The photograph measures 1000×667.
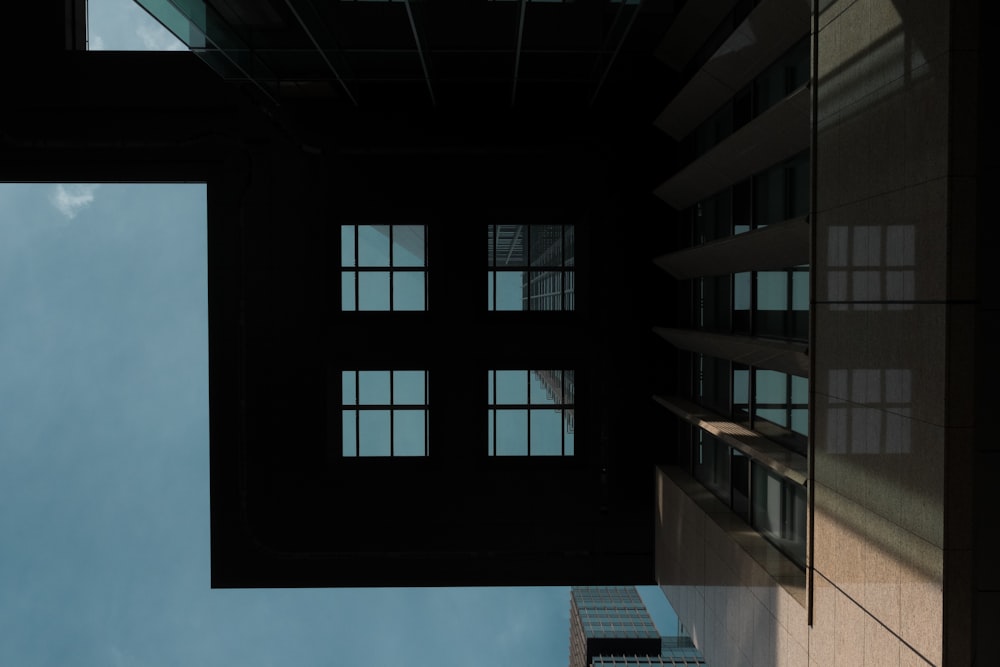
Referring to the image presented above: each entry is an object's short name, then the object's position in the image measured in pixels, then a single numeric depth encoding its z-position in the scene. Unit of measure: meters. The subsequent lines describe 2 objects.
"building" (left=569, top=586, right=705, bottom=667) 123.56
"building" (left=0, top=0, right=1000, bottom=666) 18.03
